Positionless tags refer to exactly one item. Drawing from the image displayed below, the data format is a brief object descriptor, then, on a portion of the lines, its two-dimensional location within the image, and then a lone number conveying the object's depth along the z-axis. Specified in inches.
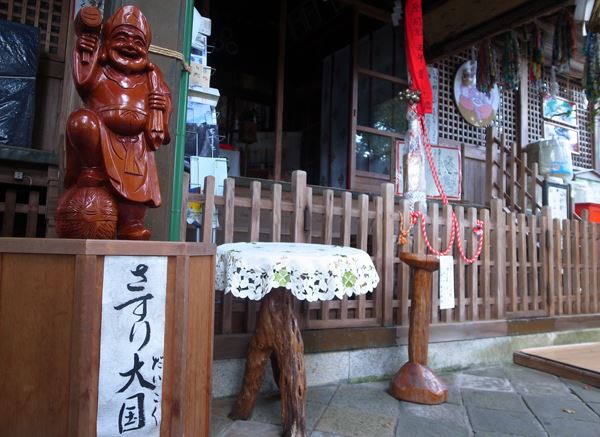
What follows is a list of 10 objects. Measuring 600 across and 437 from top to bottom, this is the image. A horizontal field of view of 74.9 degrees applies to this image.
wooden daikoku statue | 63.6
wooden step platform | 142.0
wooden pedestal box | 54.0
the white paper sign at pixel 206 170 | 138.4
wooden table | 80.7
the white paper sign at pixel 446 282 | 145.5
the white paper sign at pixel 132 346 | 56.2
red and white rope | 148.6
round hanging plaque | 297.6
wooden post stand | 116.3
